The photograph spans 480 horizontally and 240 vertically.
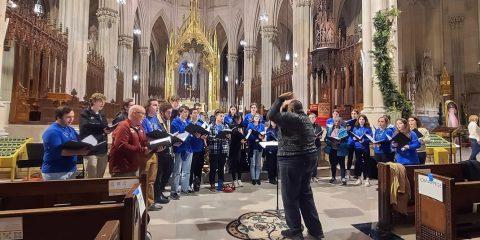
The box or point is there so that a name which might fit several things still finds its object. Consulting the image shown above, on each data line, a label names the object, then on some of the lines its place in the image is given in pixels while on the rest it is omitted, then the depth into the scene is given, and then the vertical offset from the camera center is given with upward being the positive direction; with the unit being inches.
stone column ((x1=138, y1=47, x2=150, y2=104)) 952.9 +187.8
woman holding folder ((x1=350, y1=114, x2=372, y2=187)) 253.9 -14.9
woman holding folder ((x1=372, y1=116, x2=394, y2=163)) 222.8 -9.0
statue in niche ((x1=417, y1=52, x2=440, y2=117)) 616.4 +82.9
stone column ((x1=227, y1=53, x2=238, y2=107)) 1022.4 +190.6
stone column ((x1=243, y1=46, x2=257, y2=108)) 870.4 +176.9
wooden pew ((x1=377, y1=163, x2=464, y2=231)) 145.8 -33.3
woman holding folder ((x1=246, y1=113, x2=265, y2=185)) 250.8 -13.4
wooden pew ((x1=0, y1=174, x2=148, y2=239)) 100.9 -23.1
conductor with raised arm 131.7 -16.9
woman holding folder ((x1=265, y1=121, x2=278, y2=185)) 256.5 -24.7
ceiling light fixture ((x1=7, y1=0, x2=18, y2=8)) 322.0 +137.6
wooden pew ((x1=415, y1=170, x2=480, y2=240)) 108.3 -30.8
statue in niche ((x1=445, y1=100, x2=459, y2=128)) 360.8 +18.8
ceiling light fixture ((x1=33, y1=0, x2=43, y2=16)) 638.4 +269.4
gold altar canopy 794.2 +223.7
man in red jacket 134.6 -8.5
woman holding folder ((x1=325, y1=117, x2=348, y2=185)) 254.5 -13.2
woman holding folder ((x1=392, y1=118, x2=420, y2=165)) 186.9 -10.0
